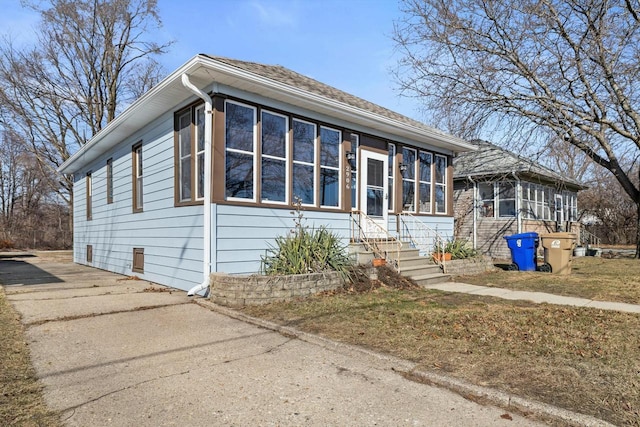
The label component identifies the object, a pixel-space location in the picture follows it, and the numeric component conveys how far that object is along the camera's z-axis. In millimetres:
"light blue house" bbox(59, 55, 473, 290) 6871
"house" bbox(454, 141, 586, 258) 15578
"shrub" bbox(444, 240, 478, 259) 10453
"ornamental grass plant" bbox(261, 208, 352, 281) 7055
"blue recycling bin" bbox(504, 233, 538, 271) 10969
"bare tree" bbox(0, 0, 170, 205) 19062
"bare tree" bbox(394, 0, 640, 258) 10648
